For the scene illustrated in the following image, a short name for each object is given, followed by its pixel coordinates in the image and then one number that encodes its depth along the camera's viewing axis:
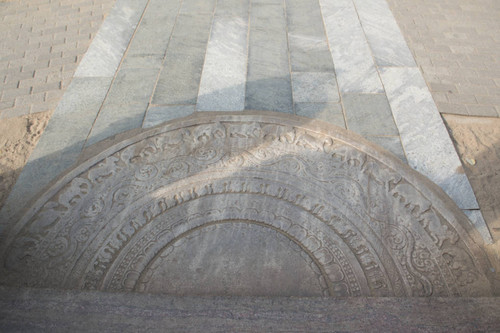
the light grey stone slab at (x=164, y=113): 3.83
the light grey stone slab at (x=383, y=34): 4.54
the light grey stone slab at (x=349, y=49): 4.23
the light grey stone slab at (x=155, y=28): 4.76
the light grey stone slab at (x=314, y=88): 4.05
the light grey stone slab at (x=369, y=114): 3.70
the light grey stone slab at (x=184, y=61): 4.13
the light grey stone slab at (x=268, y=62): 4.03
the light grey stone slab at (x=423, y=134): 3.25
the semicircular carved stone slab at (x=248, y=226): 2.71
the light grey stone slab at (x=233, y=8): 5.35
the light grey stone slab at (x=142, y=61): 4.51
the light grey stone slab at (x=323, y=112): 3.80
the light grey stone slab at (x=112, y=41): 4.51
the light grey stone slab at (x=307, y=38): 4.50
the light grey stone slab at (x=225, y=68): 4.03
